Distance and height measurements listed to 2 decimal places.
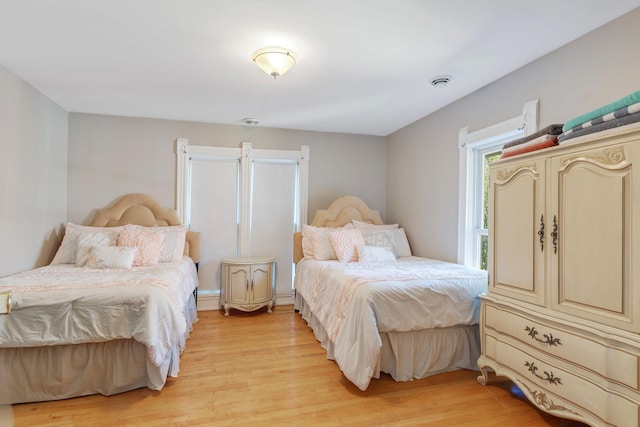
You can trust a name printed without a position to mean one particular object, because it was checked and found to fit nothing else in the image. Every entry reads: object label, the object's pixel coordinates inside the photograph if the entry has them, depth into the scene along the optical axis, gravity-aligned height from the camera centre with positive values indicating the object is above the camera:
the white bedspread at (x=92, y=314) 1.92 -0.64
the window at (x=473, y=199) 3.06 +0.18
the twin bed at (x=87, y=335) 1.94 -0.77
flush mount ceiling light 2.20 +1.07
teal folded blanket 1.46 +0.54
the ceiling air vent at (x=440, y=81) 2.67 +1.16
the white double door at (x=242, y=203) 4.06 +0.15
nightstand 3.74 -0.82
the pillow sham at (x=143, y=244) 3.13 -0.32
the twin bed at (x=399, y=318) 2.15 -0.73
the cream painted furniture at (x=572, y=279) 1.42 -0.31
